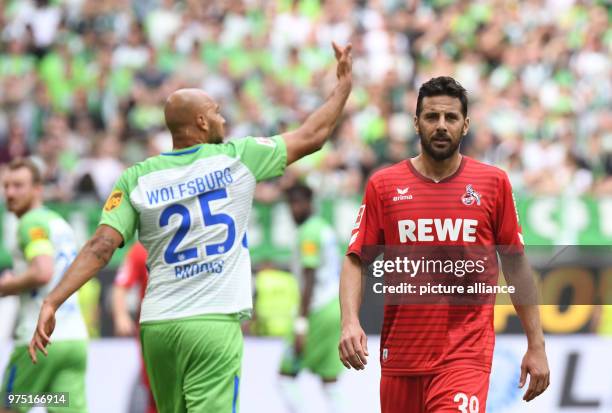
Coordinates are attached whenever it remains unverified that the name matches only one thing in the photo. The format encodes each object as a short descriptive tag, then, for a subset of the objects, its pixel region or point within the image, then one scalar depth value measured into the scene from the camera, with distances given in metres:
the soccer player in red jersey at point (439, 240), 12.53
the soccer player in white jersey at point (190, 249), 13.55
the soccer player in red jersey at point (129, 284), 21.39
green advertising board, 25.50
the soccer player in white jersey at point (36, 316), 17.66
